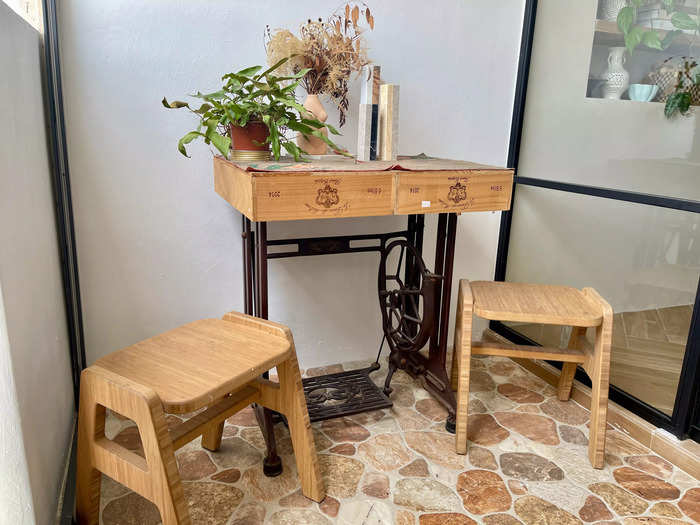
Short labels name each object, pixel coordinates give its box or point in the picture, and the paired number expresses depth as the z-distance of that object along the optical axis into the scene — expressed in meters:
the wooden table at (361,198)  1.51
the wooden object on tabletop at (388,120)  1.86
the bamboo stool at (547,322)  1.77
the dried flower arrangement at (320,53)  1.89
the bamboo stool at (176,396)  1.19
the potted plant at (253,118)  1.70
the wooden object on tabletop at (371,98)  1.85
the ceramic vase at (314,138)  1.93
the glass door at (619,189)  1.84
